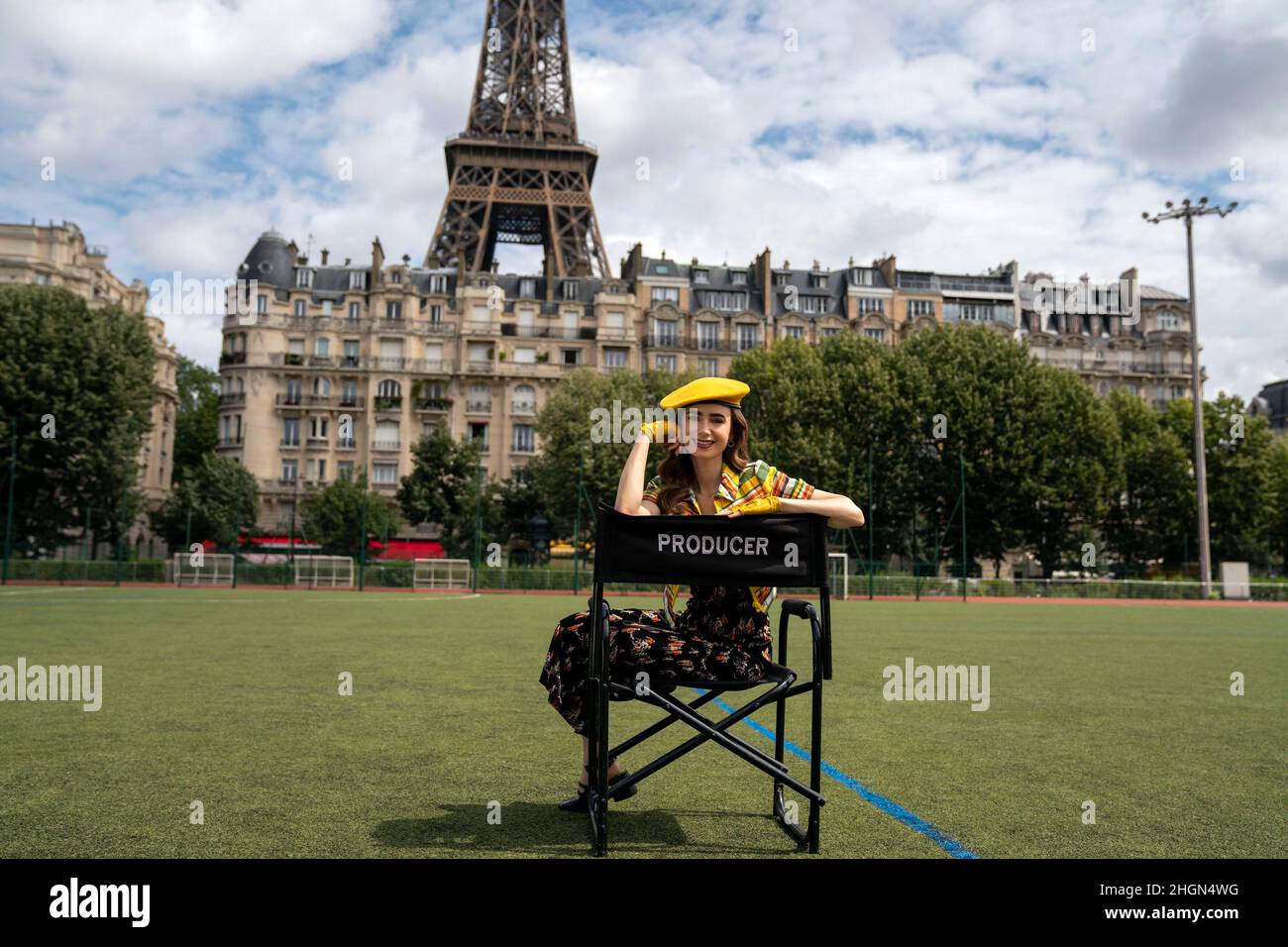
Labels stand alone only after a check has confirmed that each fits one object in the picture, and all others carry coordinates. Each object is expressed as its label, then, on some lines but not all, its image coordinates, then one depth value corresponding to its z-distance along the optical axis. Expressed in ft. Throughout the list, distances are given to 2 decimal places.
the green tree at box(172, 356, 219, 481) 246.68
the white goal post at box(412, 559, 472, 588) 114.62
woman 12.17
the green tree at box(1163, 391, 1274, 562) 166.40
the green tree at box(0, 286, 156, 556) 128.57
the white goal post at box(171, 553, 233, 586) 110.32
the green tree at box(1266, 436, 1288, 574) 175.01
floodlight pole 119.14
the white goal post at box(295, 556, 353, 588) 113.09
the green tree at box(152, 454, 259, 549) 178.29
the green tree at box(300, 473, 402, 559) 171.73
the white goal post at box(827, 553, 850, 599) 112.68
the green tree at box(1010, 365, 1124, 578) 145.48
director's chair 11.39
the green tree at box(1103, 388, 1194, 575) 169.68
